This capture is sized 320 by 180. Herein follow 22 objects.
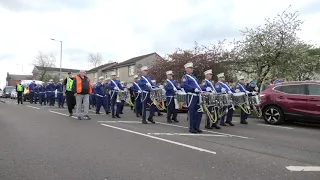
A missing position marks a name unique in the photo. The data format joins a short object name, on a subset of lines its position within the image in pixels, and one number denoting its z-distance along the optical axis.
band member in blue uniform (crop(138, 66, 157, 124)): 8.52
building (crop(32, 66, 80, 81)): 57.62
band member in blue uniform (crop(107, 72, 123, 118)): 10.03
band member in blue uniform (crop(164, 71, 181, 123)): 9.22
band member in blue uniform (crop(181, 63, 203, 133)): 6.74
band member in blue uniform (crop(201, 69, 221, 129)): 7.22
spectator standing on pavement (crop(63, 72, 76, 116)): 10.34
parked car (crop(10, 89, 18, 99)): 34.21
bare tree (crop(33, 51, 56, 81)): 57.56
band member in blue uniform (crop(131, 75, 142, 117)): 10.37
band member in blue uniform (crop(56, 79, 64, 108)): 15.22
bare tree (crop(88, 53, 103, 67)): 59.99
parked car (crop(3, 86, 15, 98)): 37.92
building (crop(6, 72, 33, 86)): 89.98
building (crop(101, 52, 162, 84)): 37.13
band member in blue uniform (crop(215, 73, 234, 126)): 7.85
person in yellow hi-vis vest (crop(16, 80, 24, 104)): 17.65
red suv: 8.25
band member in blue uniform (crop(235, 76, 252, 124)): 8.77
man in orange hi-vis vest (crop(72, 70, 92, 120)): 8.91
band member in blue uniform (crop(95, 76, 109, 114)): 11.76
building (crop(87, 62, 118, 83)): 46.80
